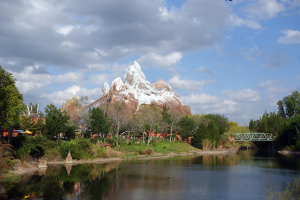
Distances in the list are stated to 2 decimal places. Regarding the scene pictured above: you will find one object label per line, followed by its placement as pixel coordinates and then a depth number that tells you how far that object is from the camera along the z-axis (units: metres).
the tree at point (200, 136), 66.69
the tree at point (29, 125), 55.96
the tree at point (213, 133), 68.57
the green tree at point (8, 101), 23.20
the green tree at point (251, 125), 106.74
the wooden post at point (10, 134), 29.55
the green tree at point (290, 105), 100.89
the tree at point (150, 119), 60.89
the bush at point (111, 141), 49.50
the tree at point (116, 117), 56.67
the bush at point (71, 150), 36.03
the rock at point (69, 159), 34.50
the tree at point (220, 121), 83.29
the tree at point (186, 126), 71.19
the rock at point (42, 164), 29.68
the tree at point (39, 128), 54.96
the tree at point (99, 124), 53.71
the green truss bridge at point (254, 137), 85.38
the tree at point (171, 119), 72.06
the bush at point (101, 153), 39.88
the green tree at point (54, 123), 41.03
